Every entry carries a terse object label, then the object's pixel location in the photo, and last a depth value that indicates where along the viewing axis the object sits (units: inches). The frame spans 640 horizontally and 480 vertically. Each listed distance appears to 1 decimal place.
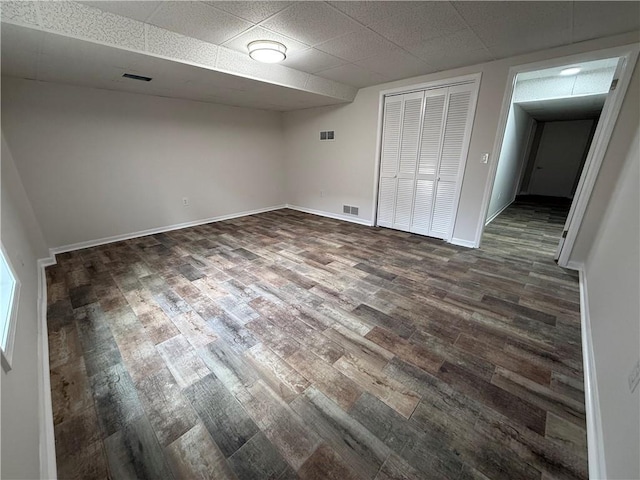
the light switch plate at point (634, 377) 39.8
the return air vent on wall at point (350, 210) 192.7
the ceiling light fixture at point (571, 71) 138.2
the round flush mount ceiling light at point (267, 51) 95.7
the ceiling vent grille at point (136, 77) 110.5
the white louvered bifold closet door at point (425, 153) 134.9
